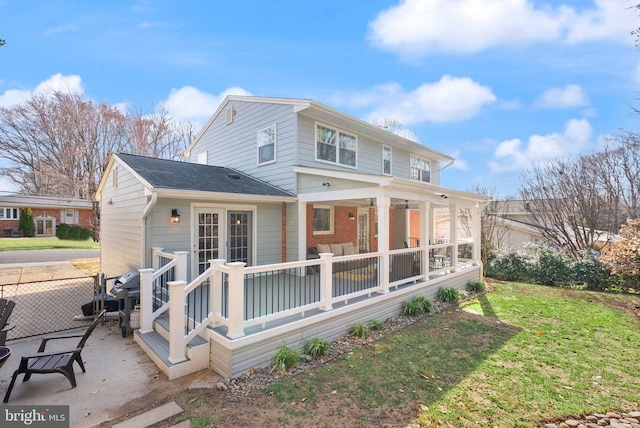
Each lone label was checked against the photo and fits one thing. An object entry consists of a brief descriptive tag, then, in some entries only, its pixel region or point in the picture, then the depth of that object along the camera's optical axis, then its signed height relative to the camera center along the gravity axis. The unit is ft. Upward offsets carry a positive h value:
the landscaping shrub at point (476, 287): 32.81 -7.27
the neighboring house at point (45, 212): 80.84 +2.73
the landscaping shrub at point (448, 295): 28.14 -7.01
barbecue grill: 19.89 -5.12
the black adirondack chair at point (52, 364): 12.87 -6.43
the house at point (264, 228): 15.87 -0.72
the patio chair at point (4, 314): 13.89 -4.44
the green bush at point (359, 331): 19.41 -7.20
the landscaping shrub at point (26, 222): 84.07 -0.28
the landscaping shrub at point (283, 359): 14.96 -7.10
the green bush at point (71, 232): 82.64 -3.09
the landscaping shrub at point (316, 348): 16.52 -7.11
